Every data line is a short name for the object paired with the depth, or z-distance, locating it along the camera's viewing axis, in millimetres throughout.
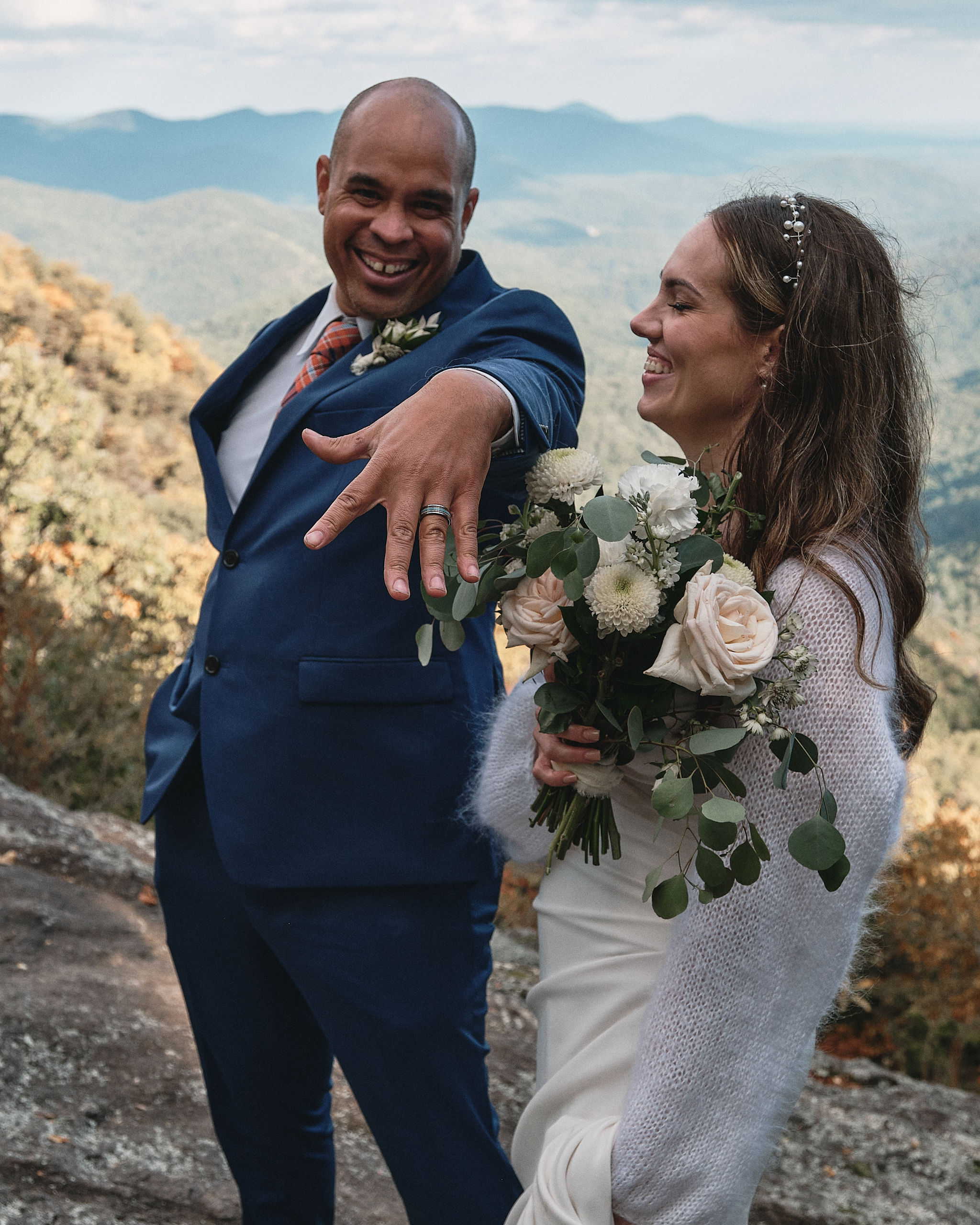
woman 1401
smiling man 1847
